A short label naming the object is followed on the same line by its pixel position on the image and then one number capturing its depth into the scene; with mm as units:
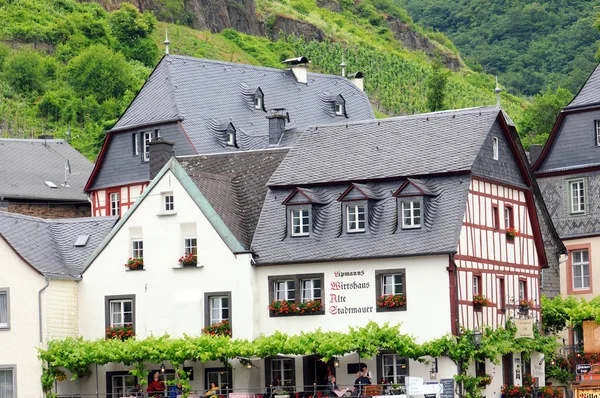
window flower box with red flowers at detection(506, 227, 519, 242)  55156
